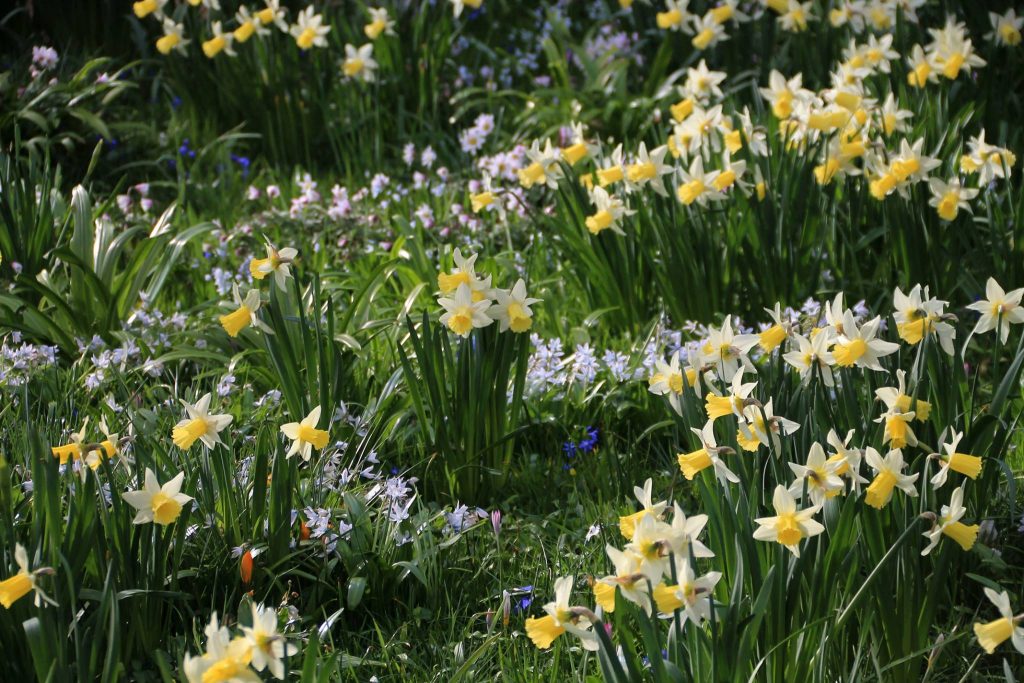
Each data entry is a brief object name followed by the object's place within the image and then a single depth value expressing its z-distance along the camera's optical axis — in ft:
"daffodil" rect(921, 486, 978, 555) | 11.76
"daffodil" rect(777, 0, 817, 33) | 29.12
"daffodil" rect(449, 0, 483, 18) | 29.39
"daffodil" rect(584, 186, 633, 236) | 20.25
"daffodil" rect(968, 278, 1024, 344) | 14.67
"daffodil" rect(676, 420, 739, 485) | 12.71
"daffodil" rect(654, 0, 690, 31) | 29.17
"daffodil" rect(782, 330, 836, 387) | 14.08
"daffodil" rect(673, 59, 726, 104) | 24.95
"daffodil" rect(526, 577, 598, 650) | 10.87
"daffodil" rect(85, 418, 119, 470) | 13.50
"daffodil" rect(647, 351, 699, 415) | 14.98
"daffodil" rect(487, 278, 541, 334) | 15.52
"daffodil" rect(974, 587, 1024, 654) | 10.62
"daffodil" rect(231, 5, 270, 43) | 28.99
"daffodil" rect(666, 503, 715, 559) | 10.89
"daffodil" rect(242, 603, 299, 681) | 10.05
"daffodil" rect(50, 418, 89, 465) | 13.62
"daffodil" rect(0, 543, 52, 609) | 11.06
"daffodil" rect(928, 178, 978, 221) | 19.49
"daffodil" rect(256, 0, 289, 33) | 29.37
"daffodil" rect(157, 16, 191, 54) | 29.45
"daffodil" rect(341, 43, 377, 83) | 29.91
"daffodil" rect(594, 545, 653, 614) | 10.57
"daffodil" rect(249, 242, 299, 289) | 15.76
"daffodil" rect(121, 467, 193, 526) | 12.42
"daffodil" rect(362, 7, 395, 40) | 30.63
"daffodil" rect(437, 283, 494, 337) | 15.23
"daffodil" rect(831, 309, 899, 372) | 13.79
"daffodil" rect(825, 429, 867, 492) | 12.00
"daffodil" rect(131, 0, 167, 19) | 29.01
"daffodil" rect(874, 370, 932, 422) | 13.11
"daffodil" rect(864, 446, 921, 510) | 12.03
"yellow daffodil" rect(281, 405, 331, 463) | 14.16
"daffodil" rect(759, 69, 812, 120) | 23.20
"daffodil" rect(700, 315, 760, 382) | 14.85
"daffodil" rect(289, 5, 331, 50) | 29.76
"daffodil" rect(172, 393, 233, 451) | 13.48
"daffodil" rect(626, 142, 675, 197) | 20.52
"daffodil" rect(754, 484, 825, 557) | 11.25
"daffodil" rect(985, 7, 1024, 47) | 25.84
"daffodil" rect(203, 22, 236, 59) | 29.14
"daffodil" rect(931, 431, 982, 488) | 12.32
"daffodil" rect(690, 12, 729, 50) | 28.63
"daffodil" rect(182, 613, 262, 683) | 9.72
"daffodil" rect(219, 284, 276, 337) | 15.44
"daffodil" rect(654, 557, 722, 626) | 10.59
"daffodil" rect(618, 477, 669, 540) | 11.61
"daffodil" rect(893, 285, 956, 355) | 14.33
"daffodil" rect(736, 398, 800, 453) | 12.92
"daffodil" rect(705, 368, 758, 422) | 13.30
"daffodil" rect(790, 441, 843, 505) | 11.85
